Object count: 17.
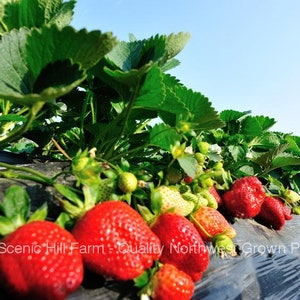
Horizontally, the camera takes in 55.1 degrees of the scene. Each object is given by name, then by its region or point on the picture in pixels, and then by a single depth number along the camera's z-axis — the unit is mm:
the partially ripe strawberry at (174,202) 206
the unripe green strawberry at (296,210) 467
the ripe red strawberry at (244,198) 315
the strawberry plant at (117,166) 144
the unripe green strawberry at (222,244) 211
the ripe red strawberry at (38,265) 122
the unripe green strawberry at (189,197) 231
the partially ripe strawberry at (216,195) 308
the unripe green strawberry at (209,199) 263
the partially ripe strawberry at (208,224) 225
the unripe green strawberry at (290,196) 408
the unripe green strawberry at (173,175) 236
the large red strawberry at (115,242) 144
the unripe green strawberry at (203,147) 289
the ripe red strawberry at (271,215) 369
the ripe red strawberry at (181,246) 172
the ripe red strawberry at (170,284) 149
